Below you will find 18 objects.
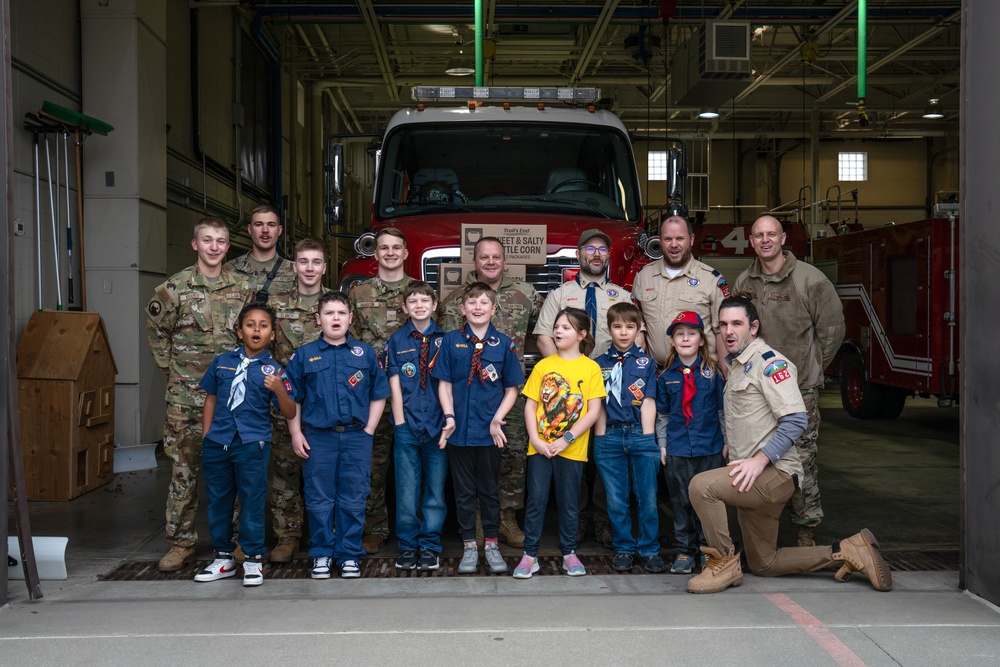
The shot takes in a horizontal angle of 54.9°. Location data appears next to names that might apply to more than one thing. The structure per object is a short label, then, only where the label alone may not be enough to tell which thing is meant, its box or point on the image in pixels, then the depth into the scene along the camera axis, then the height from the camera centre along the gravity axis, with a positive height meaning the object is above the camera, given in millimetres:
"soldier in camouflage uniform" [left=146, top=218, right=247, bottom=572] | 5191 -175
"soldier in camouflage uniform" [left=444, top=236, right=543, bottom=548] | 5426 -59
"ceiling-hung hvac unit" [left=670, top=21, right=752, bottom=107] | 11117 +2930
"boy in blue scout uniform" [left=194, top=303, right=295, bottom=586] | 4840 -563
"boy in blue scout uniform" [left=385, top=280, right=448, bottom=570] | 5105 -618
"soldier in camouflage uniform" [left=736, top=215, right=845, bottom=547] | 5465 -60
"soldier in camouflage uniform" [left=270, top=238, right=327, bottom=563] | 5293 -197
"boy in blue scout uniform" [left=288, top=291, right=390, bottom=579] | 4891 -589
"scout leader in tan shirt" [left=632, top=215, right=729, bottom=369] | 5484 +120
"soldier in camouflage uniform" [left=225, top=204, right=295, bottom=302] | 5434 +296
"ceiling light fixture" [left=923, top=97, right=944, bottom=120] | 21922 +4564
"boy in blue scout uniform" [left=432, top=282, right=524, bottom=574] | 5039 -483
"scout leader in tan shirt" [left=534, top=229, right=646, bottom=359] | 5457 +100
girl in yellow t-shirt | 4969 -583
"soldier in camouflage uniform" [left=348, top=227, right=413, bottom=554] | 5336 +41
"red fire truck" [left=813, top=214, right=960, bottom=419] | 10344 -33
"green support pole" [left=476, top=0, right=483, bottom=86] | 7176 +2069
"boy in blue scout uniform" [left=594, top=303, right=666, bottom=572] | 5086 -684
